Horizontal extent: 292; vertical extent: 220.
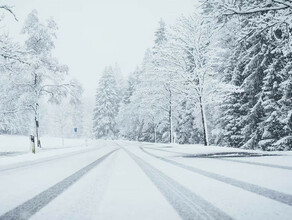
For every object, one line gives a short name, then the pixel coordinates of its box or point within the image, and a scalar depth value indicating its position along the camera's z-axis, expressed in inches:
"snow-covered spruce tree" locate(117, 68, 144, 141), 1791.3
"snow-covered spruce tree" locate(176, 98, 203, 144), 1306.6
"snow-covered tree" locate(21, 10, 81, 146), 971.9
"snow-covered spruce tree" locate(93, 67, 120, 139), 2645.2
